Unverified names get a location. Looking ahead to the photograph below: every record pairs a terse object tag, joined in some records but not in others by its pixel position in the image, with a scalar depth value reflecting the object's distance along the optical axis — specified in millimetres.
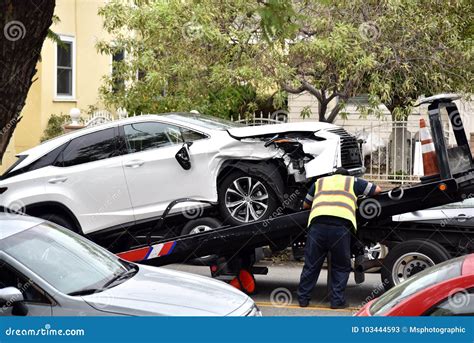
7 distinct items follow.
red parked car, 5047
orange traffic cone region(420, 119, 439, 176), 9867
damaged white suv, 10719
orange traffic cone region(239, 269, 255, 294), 11047
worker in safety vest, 10000
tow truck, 9773
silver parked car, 6375
